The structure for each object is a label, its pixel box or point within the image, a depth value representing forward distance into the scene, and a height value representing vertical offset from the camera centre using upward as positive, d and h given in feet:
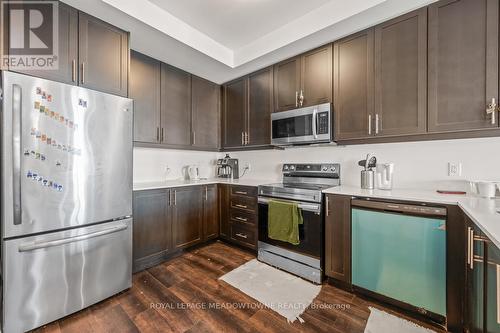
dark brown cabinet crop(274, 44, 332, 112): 7.75 +3.39
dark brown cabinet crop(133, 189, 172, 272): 7.39 -2.33
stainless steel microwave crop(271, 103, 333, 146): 7.56 +1.55
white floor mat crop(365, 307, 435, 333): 4.95 -3.87
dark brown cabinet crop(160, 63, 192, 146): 9.25 +2.70
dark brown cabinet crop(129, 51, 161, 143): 8.25 +2.83
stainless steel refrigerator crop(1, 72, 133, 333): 4.58 -0.84
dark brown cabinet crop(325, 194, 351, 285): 6.38 -2.27
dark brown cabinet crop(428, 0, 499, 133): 5.16 +2.65
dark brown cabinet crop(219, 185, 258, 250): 8.87 -2.22
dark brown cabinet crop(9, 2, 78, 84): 5.47 +3.16
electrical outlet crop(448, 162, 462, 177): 6.18 -0.10
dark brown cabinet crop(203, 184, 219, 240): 9.66 -2.26
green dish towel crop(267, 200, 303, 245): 7.22 -2.01
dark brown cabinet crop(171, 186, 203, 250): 8.50 -2.19
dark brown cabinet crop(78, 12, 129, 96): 5.92 +3.27
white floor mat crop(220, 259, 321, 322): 5.78 -3.87
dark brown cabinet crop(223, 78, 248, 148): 10.55 +2.74
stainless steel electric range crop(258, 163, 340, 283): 6.89 -1.96
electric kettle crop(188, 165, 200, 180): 10.85 -0.37
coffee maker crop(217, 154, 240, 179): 11.70 -0.16
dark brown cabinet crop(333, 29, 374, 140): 6.84 +2.72
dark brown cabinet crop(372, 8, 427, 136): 5.99 +2.70
